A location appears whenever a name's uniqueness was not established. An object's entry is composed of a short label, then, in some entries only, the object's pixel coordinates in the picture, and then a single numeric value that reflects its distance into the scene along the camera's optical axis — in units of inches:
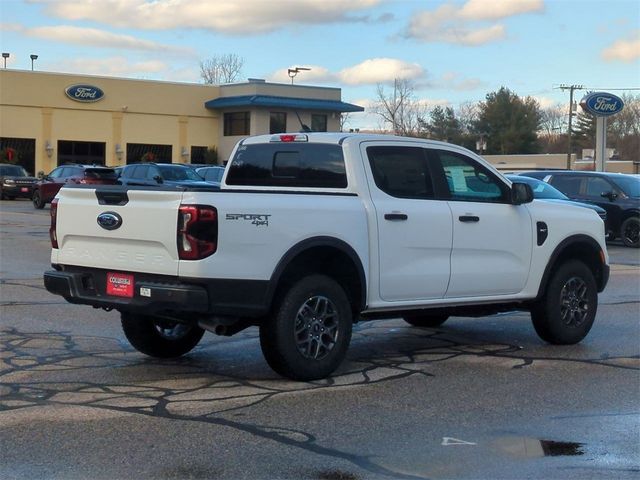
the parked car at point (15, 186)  1620.3
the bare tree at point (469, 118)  3440.0
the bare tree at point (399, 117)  2768.2
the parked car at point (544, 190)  769.2
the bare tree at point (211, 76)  3673.7
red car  1305.4
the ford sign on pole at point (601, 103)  1418.6
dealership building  2114.9
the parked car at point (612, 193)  887.7
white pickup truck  277.0
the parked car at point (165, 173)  1066.9
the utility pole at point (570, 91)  3058.6
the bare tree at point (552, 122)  4500.5
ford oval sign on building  2138.3
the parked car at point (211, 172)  1250.6
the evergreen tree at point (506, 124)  3326.8
